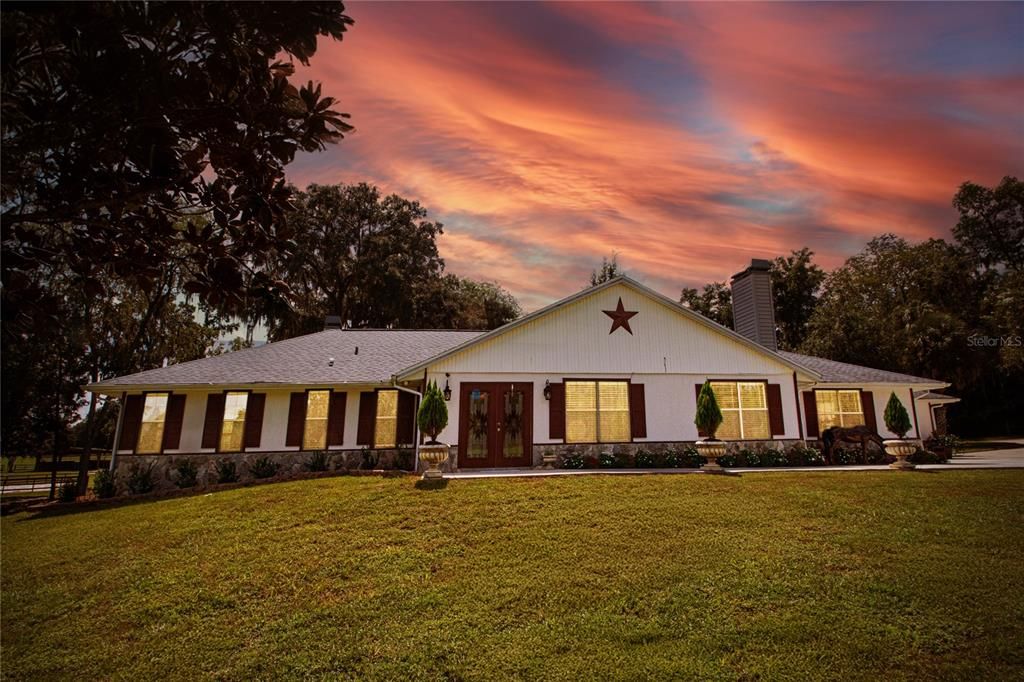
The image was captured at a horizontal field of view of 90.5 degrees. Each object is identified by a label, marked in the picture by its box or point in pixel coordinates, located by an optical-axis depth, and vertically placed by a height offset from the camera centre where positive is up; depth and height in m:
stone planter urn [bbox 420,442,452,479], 13.00 -0.59
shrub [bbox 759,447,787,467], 15.94 -0.68
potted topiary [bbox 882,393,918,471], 15.93 +0.62
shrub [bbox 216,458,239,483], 16.06 -1.38
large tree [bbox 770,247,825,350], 45.44 +13.11
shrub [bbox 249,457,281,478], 16.17 -1.25
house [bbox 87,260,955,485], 15.66 +1.17
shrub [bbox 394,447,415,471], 16.78 -0.95
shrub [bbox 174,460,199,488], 15.99 -1.43
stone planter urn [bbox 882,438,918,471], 14.62 -0.35
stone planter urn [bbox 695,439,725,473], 14.30 -0.43
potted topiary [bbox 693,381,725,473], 14.31 +0.27
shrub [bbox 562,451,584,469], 15.22 -0.84
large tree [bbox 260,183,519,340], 36.34 +12.02
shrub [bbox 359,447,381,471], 16.75 -0.94
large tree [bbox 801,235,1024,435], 33.47 +7.95
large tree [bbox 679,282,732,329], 45.38 +12.19
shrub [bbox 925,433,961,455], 19.00 -0.20
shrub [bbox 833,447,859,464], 17.20 -0.63
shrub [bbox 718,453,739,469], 15.84 -0.78
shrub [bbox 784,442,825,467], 16.30 -0.65
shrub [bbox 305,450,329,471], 16.50 -1.02
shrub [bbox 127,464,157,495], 15.74 -1.69
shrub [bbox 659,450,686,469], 15.60 -0.76
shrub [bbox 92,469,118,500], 15.95 -1.82
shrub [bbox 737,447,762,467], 15.84 -0.71
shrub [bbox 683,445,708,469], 15.75 -0.73
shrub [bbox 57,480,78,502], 16.69 -2.16
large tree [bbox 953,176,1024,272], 40.50 +17.43
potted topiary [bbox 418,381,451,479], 13.08 +0.26
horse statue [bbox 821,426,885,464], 17.36 +0.01
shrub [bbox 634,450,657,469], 15.39 -0.78
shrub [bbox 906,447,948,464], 17.64 -0.67
